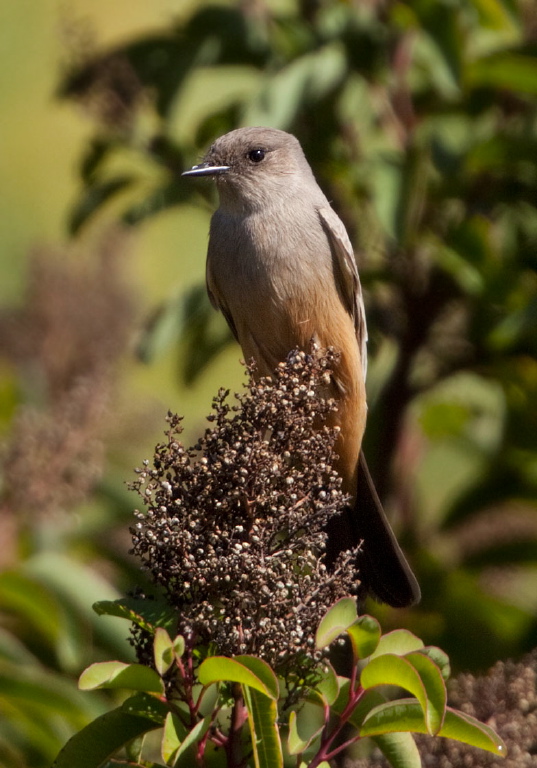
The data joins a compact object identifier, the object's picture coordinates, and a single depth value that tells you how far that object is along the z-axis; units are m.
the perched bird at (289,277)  6.93
